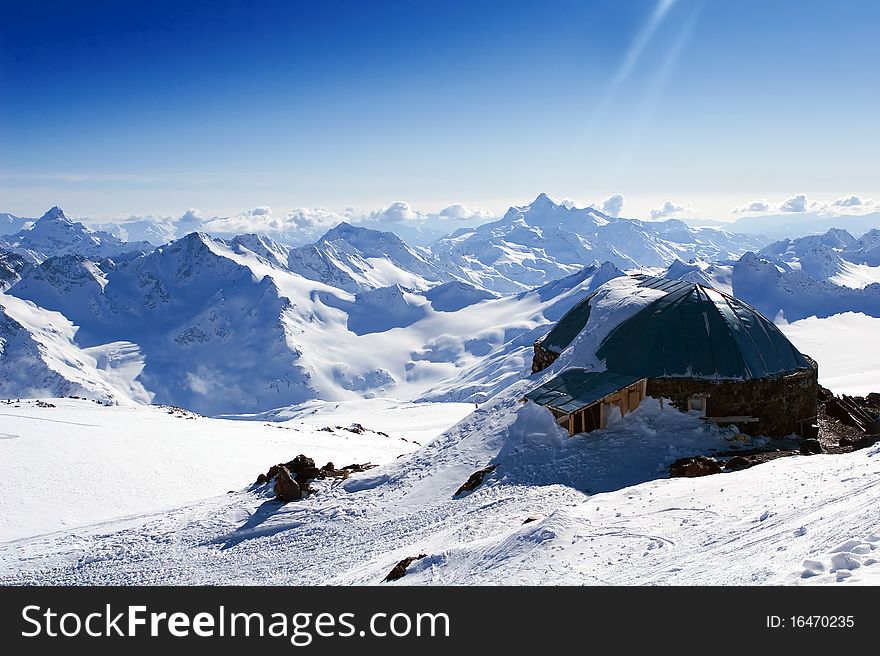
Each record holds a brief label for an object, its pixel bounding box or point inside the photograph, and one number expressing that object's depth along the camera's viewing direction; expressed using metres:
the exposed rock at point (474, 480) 20.58
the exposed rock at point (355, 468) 27.56
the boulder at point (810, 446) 19.67
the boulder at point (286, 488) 23.19
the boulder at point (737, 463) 18.17
